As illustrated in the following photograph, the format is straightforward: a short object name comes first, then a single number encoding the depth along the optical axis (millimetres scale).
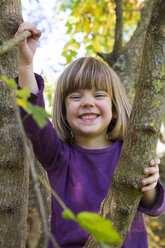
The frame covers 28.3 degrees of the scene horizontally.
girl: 1692
